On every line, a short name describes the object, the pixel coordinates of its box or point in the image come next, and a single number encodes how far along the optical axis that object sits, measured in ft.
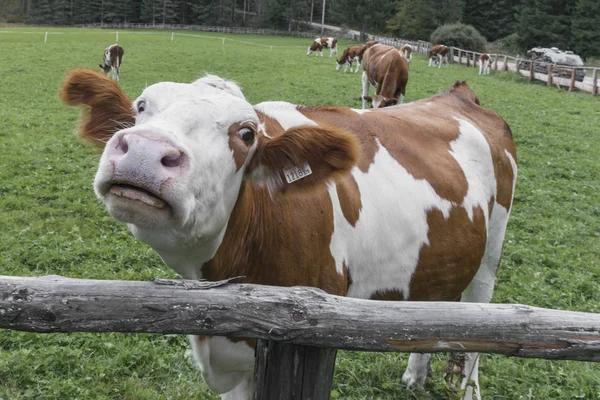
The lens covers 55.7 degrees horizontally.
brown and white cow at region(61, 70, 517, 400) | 7.27
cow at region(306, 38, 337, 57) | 135.23
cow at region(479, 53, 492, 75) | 106.04
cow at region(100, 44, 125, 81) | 67.00
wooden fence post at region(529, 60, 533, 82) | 93.08
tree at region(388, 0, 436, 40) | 200.44
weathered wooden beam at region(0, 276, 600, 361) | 6.20
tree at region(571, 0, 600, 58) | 163.73
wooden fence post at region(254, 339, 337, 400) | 6.72
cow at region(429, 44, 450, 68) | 118.93
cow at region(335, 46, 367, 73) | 97.40
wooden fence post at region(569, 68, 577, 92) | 81.16
